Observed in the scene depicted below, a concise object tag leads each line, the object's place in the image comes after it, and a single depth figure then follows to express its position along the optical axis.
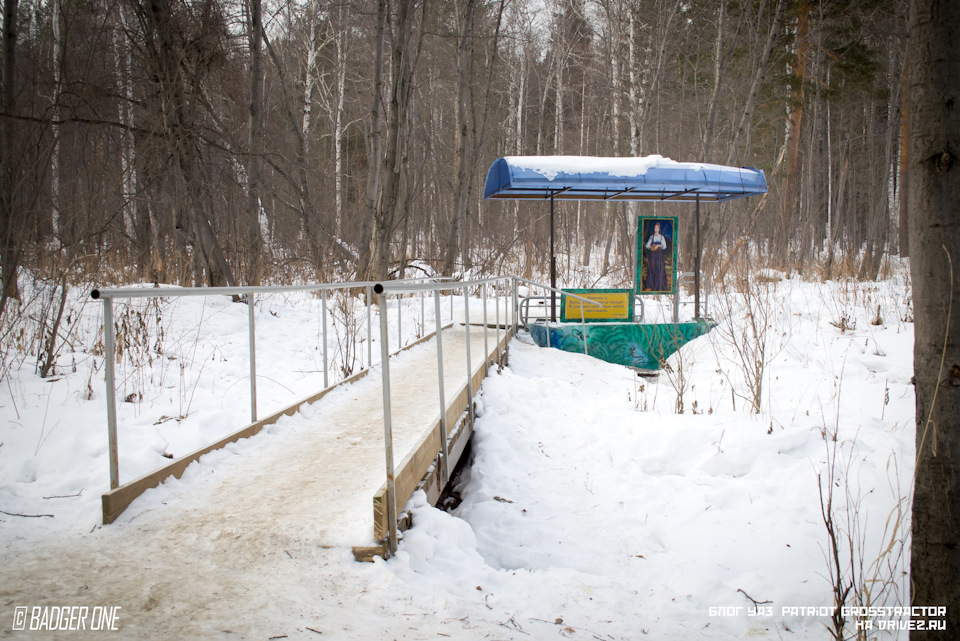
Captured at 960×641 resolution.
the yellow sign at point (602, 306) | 9.45
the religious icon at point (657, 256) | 9.83
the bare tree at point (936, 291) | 2.06
